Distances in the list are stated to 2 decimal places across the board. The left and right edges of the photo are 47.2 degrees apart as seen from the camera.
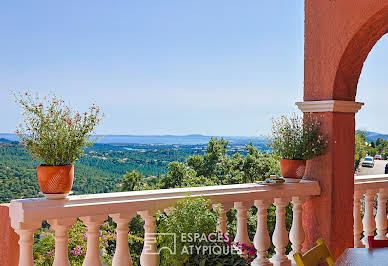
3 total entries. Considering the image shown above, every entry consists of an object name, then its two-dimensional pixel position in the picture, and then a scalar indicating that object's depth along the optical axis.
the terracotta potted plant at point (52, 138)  2.20
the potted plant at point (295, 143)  3.27
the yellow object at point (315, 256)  1.92
